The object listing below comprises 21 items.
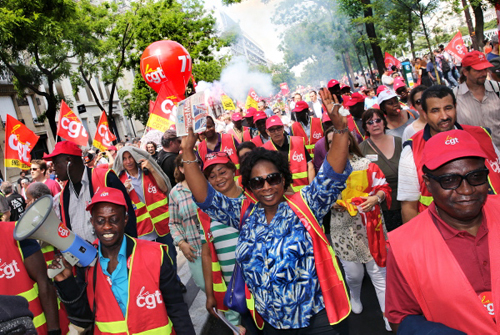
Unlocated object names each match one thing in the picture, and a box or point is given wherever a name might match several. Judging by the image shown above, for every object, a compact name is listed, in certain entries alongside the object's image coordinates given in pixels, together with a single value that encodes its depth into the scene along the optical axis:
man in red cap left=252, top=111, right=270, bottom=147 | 7.93
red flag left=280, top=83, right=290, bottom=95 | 30.17
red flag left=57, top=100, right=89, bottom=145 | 8.41
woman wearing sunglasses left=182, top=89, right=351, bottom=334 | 2.43
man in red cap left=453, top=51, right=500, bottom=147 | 4.15
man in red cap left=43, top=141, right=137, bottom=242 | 4.04
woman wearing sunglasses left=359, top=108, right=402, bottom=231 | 4.12
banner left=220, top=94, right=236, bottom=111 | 17.55
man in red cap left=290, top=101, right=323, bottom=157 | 7.57
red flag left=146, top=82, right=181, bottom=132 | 7.08
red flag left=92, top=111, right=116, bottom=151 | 9.95
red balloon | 8.23
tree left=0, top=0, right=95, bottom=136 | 14.31
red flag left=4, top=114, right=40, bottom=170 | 8.27
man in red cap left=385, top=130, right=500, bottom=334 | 1.74
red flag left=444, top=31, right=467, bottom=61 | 12.73
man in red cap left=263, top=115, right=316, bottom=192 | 5.60
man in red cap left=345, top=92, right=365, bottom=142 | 6.77
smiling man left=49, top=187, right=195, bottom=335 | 2.68
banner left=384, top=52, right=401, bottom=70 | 17.08
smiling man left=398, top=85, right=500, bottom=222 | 3.09
